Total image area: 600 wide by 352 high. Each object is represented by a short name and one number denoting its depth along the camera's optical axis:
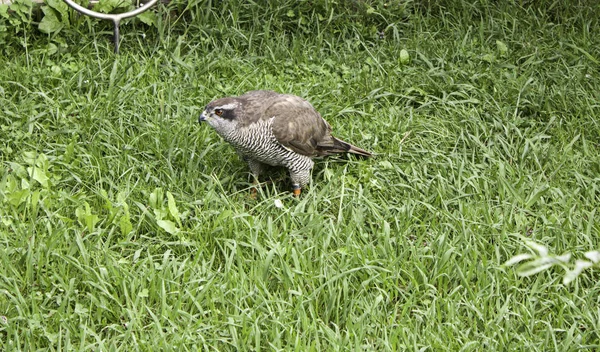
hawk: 9.42
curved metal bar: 11.93
